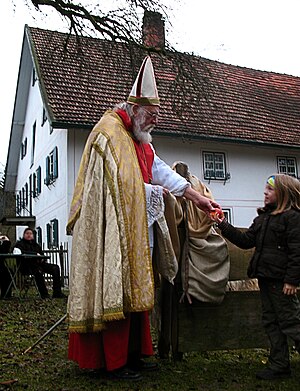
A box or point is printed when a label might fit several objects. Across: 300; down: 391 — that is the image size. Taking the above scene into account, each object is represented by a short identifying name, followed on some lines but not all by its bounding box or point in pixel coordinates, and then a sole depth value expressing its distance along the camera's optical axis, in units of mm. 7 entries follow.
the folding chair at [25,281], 11227
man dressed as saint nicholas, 3615
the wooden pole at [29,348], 4986
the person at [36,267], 11172
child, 3727
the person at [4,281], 10917
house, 16750
